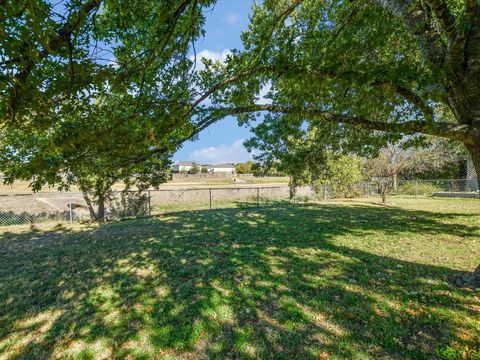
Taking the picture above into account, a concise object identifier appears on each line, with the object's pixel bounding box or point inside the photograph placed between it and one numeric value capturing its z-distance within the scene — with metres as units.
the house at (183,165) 87.19
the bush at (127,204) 11.34
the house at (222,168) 93.31
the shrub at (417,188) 21.41
